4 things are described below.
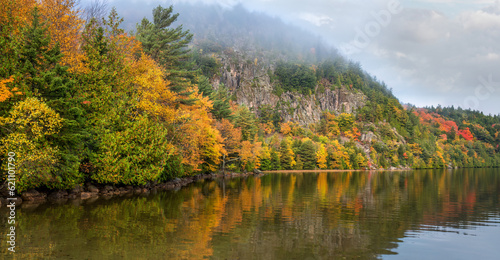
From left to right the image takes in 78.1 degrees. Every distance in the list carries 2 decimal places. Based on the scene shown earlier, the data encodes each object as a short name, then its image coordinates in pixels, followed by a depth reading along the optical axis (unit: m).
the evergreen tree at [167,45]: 42.66
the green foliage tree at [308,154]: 111.81
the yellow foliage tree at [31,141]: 21.09
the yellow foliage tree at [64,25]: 29.70
